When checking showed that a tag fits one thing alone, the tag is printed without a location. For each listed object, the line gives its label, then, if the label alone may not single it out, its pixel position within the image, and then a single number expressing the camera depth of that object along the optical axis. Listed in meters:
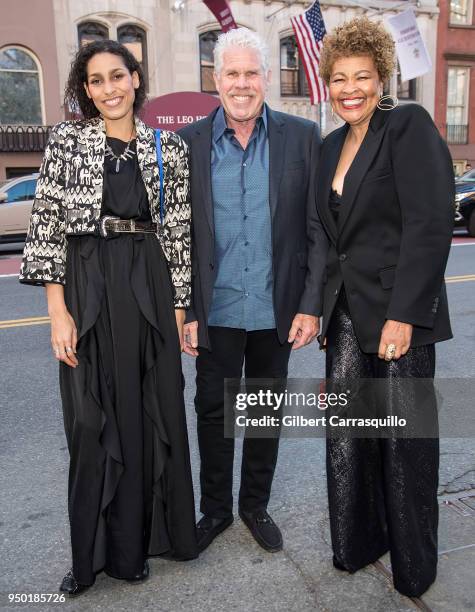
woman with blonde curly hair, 2.16
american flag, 14.19
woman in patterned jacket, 2.31
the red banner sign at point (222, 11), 14.45
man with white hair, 2.63
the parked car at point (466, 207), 13.91
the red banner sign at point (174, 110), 14.56
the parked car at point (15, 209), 13.02
